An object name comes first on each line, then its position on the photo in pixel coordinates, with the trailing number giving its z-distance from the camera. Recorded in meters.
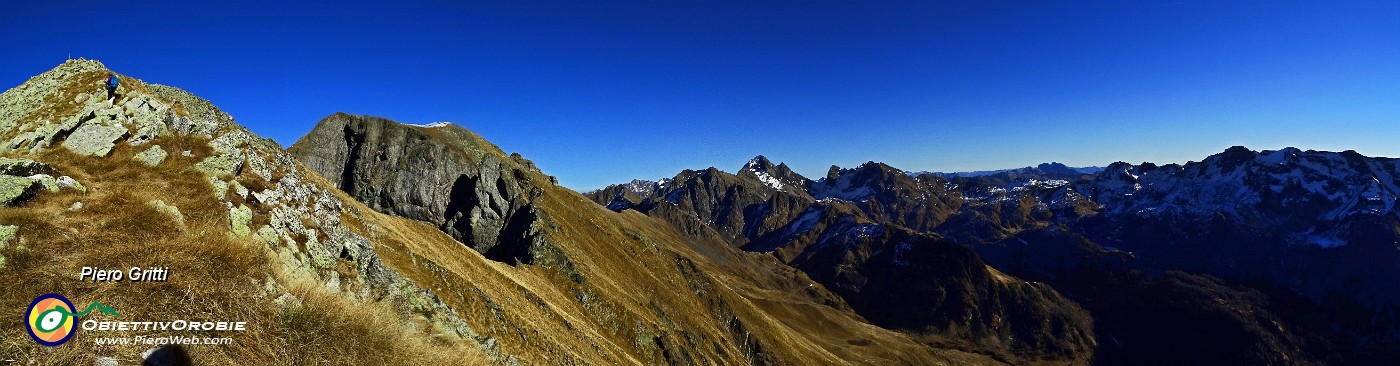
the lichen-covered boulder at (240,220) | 17.41
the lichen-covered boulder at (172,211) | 14.99
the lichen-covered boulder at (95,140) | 21.44
